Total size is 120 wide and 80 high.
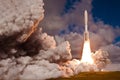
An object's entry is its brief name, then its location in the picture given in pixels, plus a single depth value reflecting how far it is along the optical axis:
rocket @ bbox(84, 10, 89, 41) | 115.06
